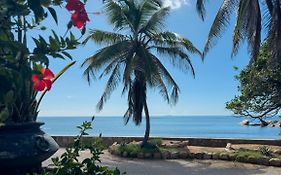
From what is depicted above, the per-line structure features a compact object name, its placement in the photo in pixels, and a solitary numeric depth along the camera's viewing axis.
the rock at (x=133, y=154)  6.97
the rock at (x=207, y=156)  6.57
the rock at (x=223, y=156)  6.37
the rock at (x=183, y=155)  6.72
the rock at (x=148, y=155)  6.83
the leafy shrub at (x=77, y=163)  1.31
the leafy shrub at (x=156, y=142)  7.43
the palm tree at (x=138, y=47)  7.30
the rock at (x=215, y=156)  6.50
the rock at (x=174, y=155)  6.73
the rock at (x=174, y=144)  7.46
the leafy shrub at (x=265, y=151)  6.12
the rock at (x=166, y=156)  6.73
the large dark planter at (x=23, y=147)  1.66
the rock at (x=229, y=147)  6.90
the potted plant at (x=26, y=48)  0.79
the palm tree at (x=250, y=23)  5.18
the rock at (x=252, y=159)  5.91
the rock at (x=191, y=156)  6.69
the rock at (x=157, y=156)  6.77
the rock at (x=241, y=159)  6.05
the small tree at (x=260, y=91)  6.51
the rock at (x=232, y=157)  6.23
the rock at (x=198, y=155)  6.65
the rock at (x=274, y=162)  5.63
